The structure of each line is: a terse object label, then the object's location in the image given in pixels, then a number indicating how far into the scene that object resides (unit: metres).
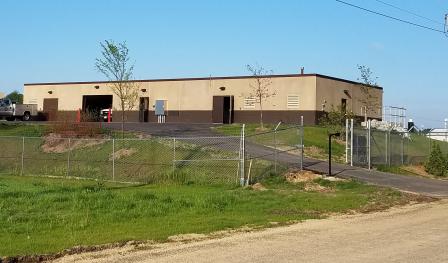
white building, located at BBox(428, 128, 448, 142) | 45.17
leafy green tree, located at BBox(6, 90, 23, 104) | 111.88
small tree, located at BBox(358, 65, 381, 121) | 47.48
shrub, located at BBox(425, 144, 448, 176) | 29.19
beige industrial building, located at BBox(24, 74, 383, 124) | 44.34
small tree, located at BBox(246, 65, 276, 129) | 45.31
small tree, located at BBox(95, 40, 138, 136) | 32.84
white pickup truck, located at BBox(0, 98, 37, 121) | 53.09
